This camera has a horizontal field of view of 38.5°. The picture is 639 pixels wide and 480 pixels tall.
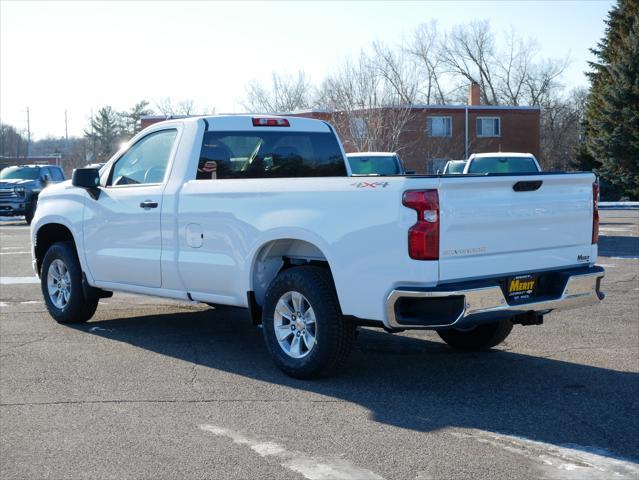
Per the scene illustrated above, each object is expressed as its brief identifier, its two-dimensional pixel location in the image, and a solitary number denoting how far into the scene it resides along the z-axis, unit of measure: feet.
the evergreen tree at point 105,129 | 330.13
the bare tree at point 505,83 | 252.42
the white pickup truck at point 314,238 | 20.31
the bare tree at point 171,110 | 244.40
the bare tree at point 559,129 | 236.43
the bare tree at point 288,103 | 212.64
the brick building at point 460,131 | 171.63
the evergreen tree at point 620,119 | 145.28
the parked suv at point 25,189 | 96.53
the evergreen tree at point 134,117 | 321.73
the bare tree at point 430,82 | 232.53
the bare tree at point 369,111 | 150.10
